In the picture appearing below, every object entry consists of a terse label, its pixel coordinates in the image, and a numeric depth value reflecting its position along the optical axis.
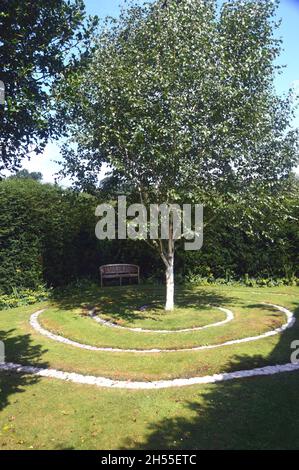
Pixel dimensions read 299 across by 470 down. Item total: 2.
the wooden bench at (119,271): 24.02
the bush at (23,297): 19.94
